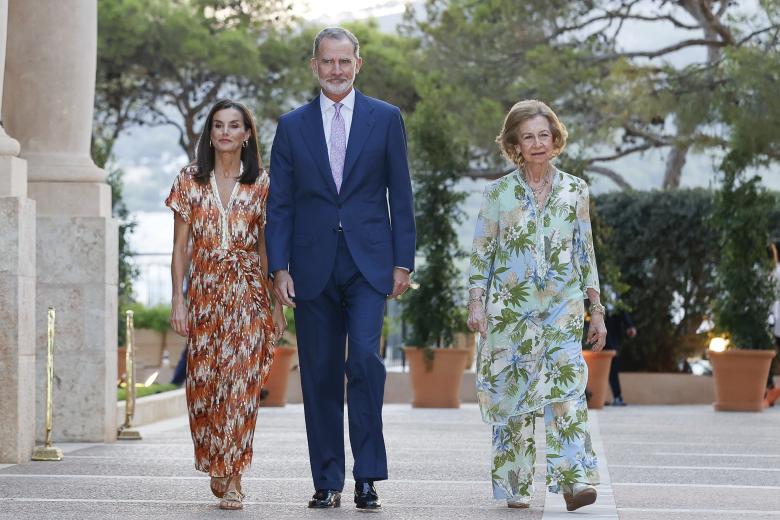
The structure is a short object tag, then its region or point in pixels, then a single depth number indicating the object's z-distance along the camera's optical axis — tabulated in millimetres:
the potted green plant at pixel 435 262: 20734
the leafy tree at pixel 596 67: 24706
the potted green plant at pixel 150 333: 26656
